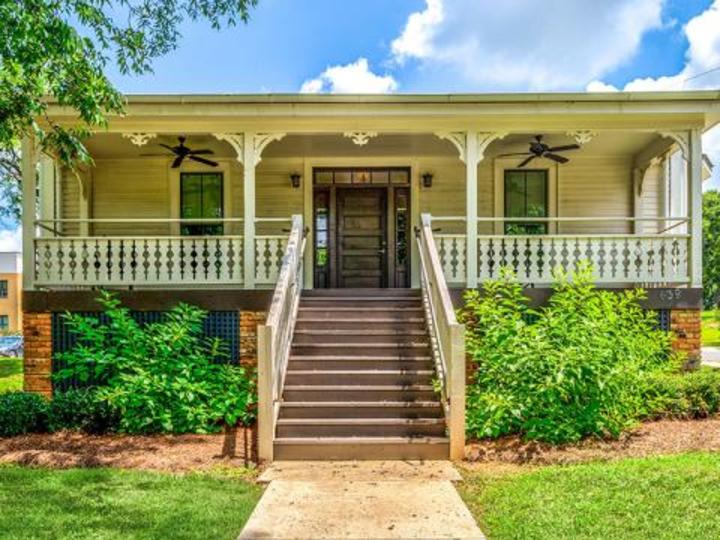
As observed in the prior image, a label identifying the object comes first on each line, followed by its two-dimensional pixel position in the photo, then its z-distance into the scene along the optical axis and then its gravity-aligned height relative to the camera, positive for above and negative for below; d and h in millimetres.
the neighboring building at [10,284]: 49375 -553
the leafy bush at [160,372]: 6879 -1133
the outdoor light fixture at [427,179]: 11156 +1726
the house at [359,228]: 6746 +834
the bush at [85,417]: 6898 -1547
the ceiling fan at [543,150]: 9680 +1973
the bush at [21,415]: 6773 -1502
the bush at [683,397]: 7043 -1385
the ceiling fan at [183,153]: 9906 +1980
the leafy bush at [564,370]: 6172 -966
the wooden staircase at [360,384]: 5988 -1195
